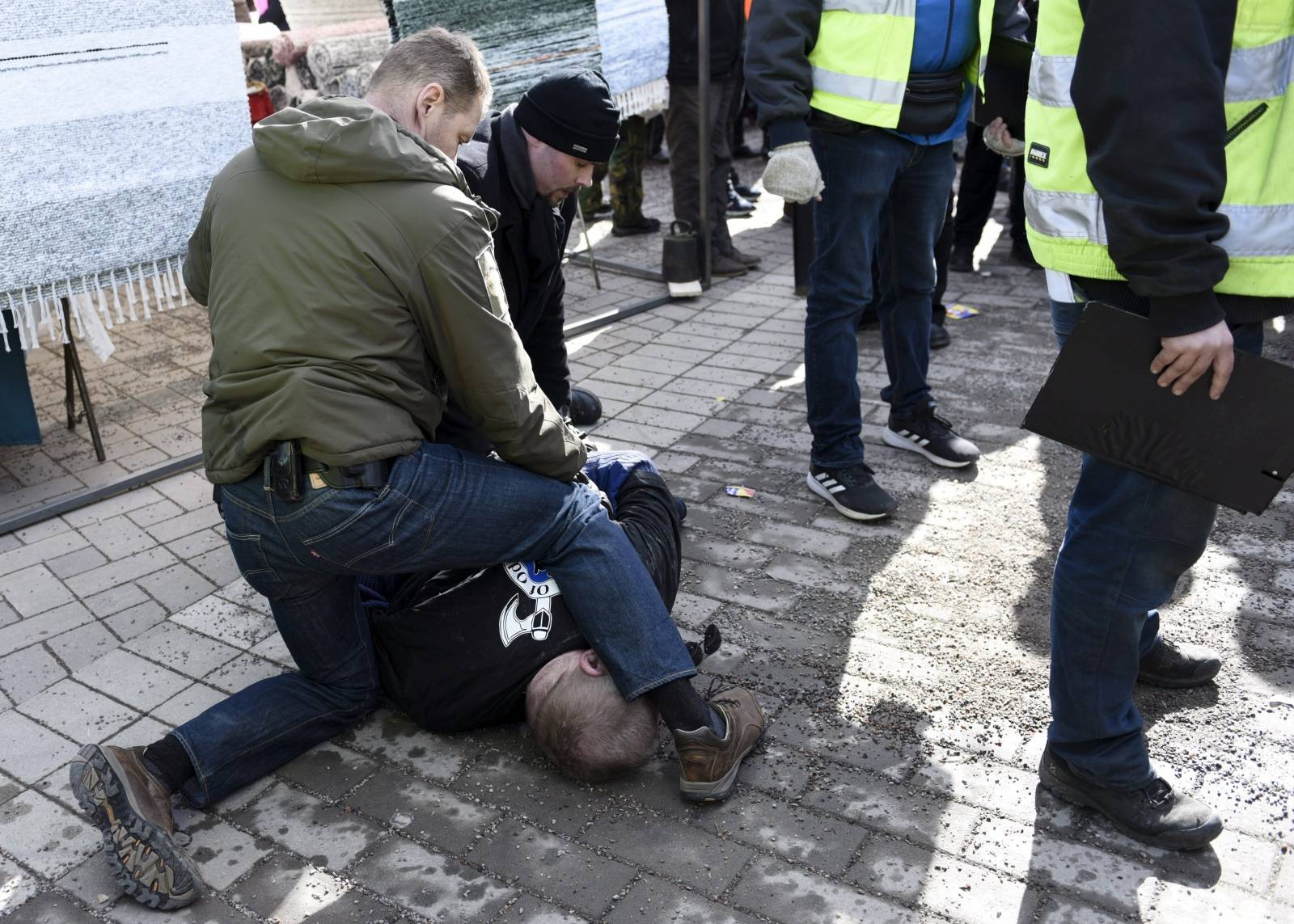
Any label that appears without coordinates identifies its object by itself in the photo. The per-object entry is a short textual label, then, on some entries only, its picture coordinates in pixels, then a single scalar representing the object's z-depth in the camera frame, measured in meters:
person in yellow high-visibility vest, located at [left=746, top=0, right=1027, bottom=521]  3.53
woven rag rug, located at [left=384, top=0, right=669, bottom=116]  4.98
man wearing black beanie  3.22
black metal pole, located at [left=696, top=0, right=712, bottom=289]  5.88
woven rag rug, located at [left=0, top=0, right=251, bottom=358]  3.66
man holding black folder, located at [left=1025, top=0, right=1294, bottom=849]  1.91
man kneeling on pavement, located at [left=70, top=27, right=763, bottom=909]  2.33
